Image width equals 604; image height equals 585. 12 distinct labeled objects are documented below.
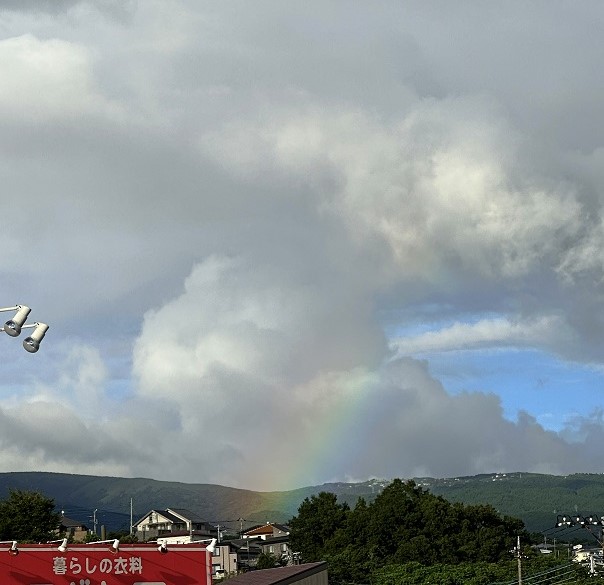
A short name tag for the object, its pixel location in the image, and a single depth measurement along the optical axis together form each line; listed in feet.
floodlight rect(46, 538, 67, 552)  123.18
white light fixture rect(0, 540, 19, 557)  125.27
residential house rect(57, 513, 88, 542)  494.55
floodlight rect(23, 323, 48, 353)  106.32
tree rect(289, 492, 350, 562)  586.41
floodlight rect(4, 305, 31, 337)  102.27
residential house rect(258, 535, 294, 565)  605.40
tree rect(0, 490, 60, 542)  456.45
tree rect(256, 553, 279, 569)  568.16
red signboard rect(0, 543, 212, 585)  128.06
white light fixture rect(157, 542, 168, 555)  134.62
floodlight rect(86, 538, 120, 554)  128.40
